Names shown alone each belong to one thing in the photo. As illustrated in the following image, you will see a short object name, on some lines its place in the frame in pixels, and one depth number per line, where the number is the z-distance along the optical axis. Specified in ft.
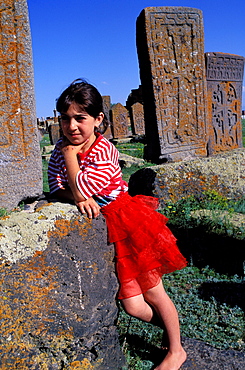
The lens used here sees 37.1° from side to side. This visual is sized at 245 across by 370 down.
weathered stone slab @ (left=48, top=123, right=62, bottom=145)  51.19
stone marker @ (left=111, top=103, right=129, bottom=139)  51.78
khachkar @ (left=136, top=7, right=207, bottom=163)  16.65
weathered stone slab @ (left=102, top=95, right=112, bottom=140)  52.72
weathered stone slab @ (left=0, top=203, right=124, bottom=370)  4.39
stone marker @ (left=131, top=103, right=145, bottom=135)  54.95
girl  5.35
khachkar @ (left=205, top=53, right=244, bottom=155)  19.85
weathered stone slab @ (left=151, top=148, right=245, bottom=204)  14.52
